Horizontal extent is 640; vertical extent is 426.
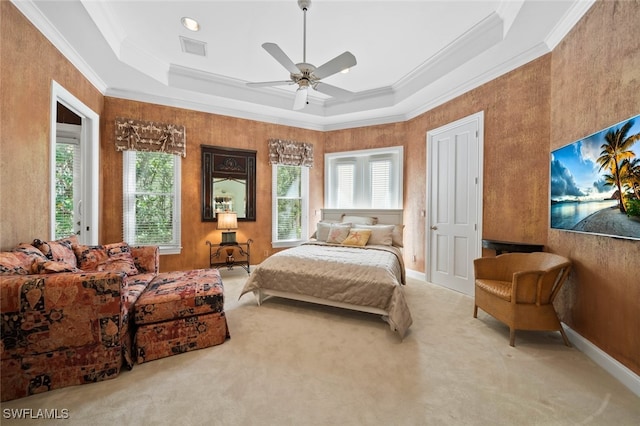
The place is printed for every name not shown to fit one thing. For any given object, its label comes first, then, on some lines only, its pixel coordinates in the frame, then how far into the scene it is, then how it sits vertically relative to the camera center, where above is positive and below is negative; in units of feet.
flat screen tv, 5.77 +0.75
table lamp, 14.74 -0.83
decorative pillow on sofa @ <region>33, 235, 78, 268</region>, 7.31 -1.23
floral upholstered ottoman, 6.84 -3.03
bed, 8.79 -2.50
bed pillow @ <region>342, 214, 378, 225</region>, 16.14 -0.60
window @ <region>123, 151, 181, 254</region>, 13.64 +0.49
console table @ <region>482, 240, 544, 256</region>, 9.27 -1.29
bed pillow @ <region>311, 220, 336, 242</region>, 15.40 -1.26
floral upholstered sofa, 5.35 -2.51
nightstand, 15.06 -2.75
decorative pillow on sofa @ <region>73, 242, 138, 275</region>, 8.57 -1.71
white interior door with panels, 12.02 +0.42
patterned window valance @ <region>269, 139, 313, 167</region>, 16.99 +3.79
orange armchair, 7.55 -2.58
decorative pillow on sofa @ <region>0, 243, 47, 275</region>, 5.83 -1.24
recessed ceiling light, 9.34 +6.76
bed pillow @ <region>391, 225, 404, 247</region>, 14.43 -1.47
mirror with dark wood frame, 15.28 +1.65
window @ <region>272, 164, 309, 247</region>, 17.39 +0.37
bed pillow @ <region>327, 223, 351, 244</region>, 14.49 -1.28
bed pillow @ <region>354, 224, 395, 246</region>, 14.17 -1.35
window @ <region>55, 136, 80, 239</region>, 12.87 +1.15
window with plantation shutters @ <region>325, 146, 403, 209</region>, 16.92 +2.13
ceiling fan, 8.00 +4.62
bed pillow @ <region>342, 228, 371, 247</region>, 13.78 -1.48
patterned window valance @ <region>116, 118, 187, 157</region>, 13.14 +3.75
